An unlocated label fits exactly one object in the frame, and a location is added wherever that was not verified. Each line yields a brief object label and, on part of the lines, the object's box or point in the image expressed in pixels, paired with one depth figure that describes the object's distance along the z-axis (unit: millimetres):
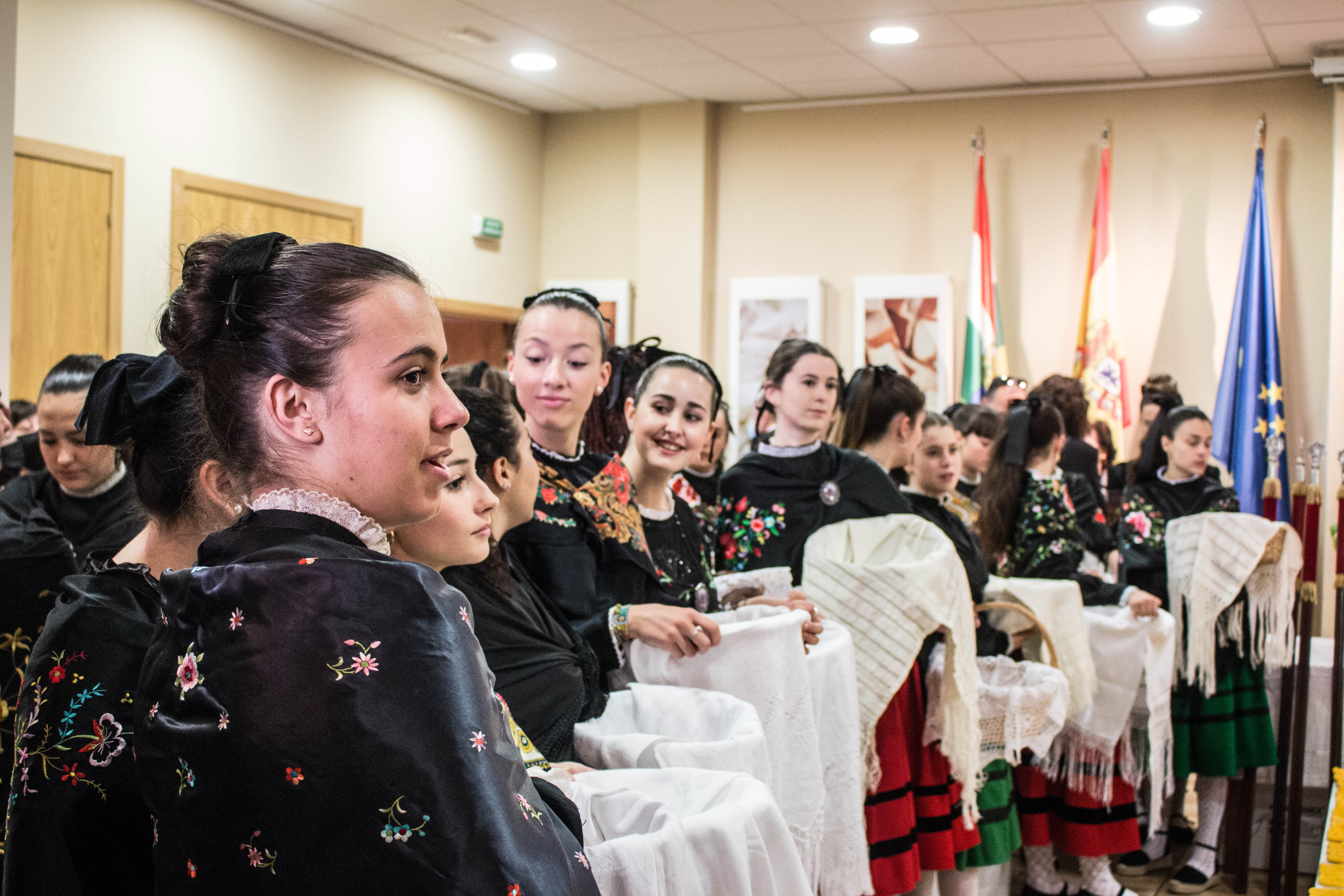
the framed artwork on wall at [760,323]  7055
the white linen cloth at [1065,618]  3260
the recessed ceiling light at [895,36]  5688
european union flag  6027
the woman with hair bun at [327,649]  848
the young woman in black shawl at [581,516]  1927
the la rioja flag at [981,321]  6547
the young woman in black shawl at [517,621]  1671
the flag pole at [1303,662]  3674
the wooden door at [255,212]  5262
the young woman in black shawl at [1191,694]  3906
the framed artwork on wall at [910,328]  6789
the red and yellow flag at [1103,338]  6301
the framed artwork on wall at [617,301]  7398
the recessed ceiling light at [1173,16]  5242
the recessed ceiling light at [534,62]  6332
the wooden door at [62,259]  4730
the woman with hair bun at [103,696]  1133
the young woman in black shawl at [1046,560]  3480
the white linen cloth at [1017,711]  2922
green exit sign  7109
